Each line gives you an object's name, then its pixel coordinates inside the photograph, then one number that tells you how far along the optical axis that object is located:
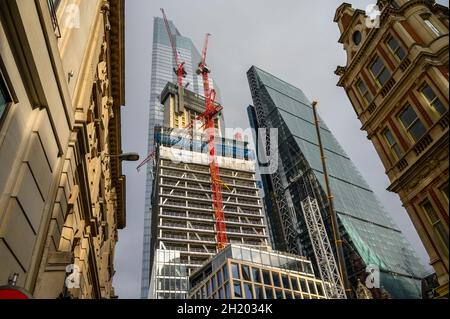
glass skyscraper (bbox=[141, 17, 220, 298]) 133.00
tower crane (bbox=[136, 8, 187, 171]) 163.62
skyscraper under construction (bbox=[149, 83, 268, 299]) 95.62
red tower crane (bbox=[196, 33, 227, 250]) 109.00
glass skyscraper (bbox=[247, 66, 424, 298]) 113.19
